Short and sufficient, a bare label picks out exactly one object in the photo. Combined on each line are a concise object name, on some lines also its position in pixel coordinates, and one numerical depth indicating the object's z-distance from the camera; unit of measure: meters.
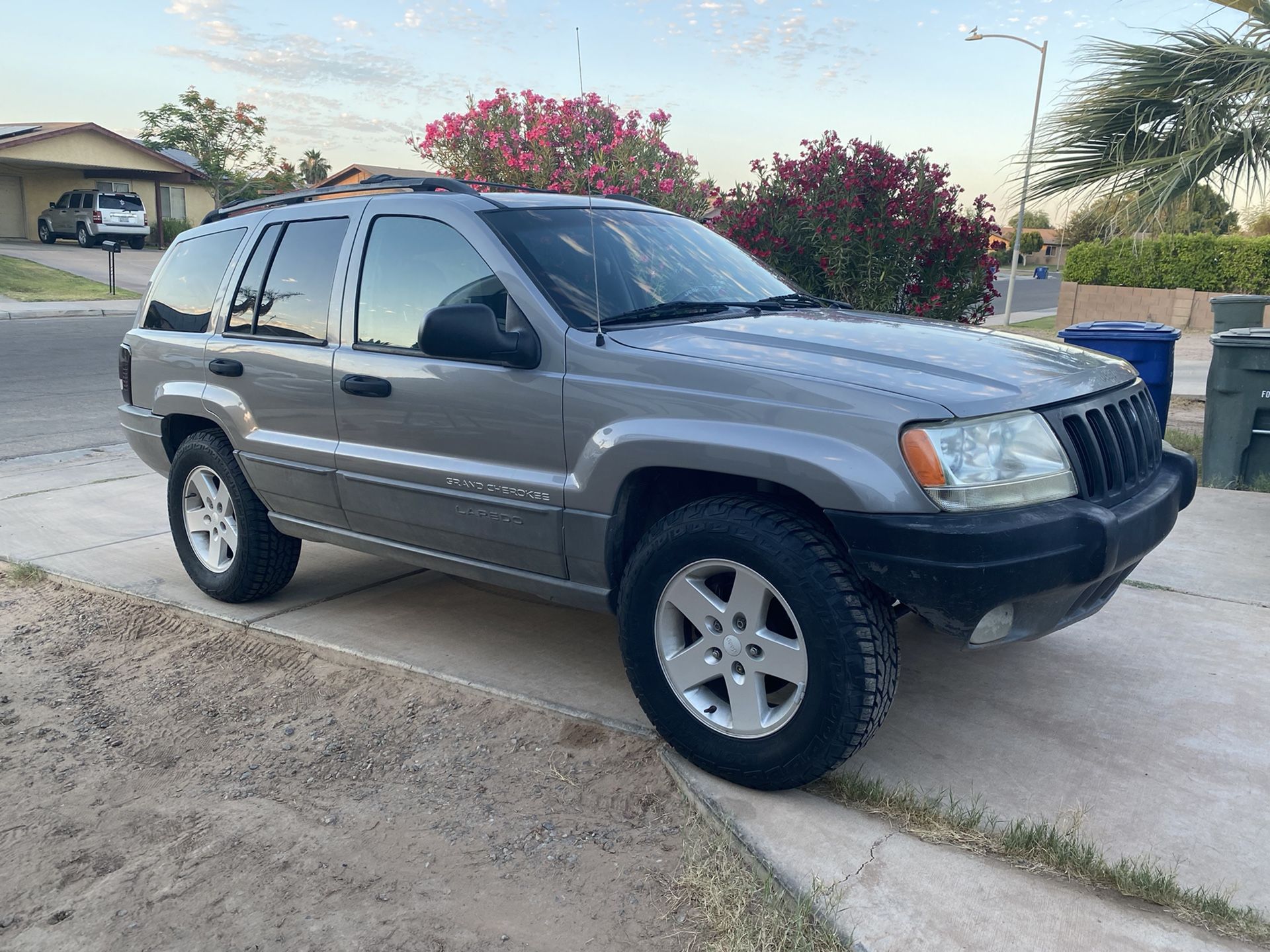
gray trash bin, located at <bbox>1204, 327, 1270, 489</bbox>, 6.79
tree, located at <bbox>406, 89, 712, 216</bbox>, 11.12
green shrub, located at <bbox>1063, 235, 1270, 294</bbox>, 21.20
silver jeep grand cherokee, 2.91
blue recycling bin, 7.13
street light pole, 24.29
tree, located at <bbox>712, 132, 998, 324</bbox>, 7.91
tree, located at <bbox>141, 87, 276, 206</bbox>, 42.75
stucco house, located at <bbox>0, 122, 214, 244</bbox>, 38.25
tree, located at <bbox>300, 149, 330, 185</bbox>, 88.75
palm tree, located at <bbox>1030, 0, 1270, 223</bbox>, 8.77
